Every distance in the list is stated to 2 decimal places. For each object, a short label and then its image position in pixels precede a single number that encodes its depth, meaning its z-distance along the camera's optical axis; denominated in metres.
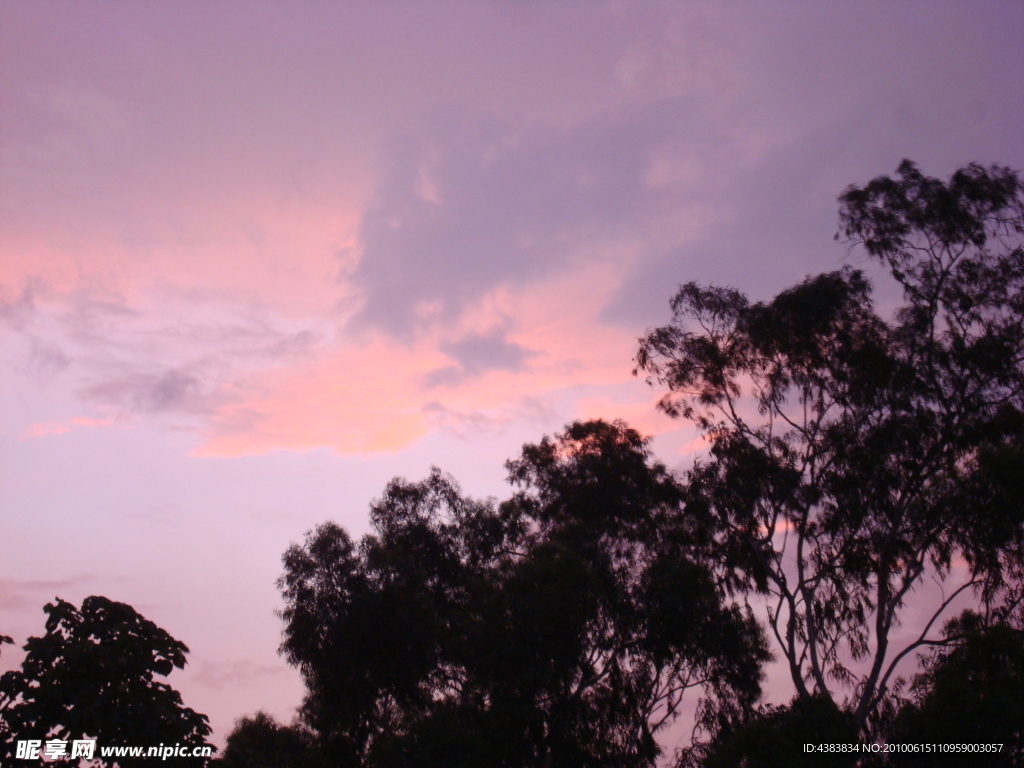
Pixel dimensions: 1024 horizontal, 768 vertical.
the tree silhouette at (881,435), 25.34
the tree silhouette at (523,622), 26.58
